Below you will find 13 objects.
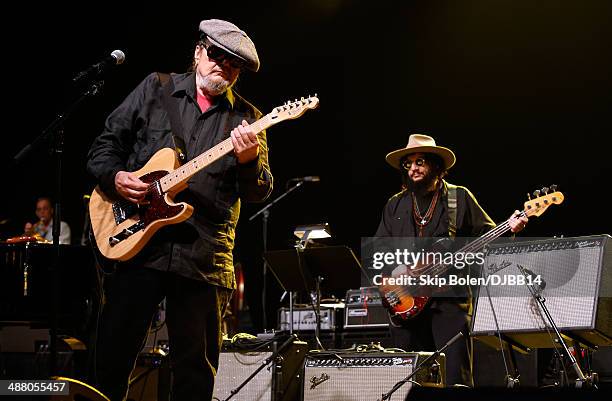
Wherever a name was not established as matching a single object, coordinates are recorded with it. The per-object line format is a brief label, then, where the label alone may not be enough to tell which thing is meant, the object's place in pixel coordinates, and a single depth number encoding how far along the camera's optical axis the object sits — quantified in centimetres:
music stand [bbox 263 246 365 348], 626
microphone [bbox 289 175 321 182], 880
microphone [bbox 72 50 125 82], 406
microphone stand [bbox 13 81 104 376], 392
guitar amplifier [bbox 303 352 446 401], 494
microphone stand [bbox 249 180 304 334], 990
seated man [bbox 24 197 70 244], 949
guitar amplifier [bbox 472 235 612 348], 505
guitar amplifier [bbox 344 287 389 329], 761
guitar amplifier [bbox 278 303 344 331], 771
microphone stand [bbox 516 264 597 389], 472
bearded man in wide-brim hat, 529
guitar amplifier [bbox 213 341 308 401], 567
